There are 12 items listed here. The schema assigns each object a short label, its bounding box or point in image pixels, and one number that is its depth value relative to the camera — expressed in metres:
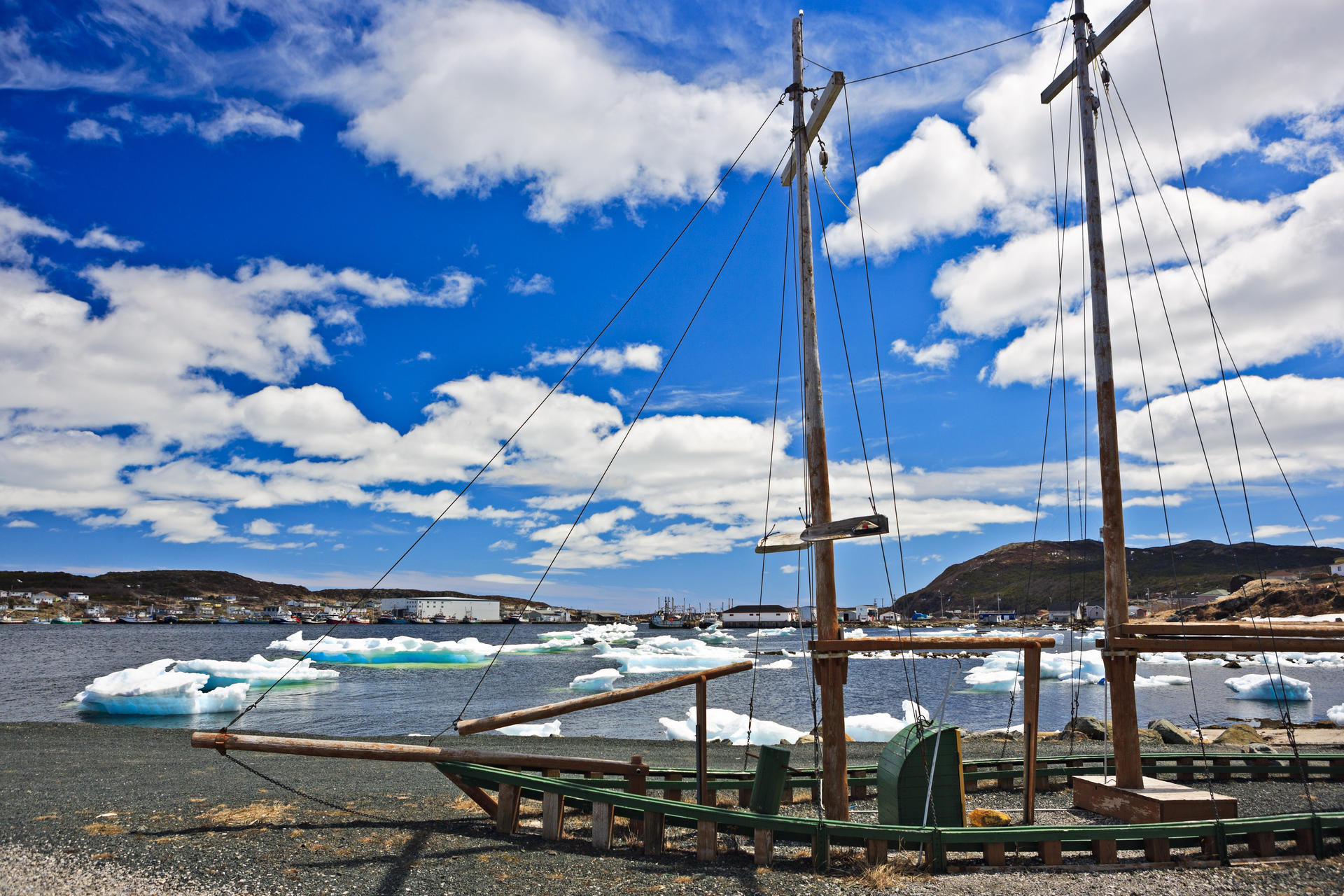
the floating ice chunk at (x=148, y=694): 33.59
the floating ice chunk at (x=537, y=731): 28.11
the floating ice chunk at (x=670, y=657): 66.25
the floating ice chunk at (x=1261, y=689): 44.56
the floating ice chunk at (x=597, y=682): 51.56
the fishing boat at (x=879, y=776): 8.15
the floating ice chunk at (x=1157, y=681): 53.22
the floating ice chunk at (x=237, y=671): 43.44
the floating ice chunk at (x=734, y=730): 25.39
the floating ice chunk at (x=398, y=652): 75.25
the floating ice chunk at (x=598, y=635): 132.62
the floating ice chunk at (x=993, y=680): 53.16
